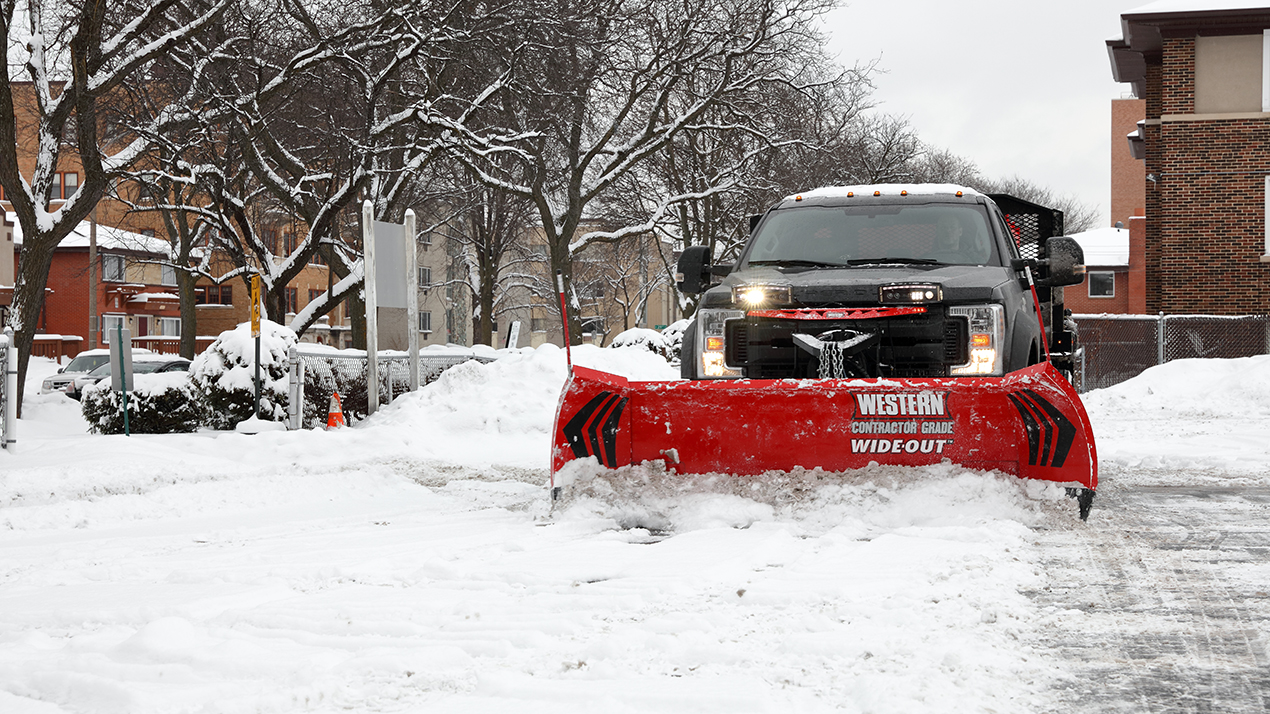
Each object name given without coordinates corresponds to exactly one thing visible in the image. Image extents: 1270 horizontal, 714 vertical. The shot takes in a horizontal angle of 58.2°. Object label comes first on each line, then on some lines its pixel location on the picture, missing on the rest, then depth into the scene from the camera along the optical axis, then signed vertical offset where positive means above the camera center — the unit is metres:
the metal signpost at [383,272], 14.50 +0.92
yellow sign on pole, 12.96 +0.41
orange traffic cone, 13.28 -0.85
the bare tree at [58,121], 14.63 +2.94
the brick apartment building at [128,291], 51.06 +2.65
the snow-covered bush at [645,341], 23.61 -0.03
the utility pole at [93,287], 33.03 +1.81
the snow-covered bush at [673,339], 23.73 -0.01
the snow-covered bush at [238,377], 13.36 -0.39
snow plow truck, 6.18 -0.24
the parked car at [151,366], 25.95 -0.48
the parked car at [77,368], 26.80 -0.55
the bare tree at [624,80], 23.67 +5.84
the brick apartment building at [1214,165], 25.05 +3.72
